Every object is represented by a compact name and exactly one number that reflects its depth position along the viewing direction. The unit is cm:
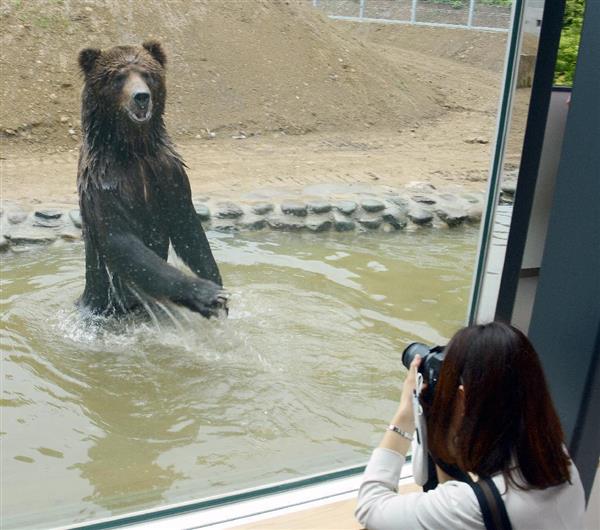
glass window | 199
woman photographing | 91
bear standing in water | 230
